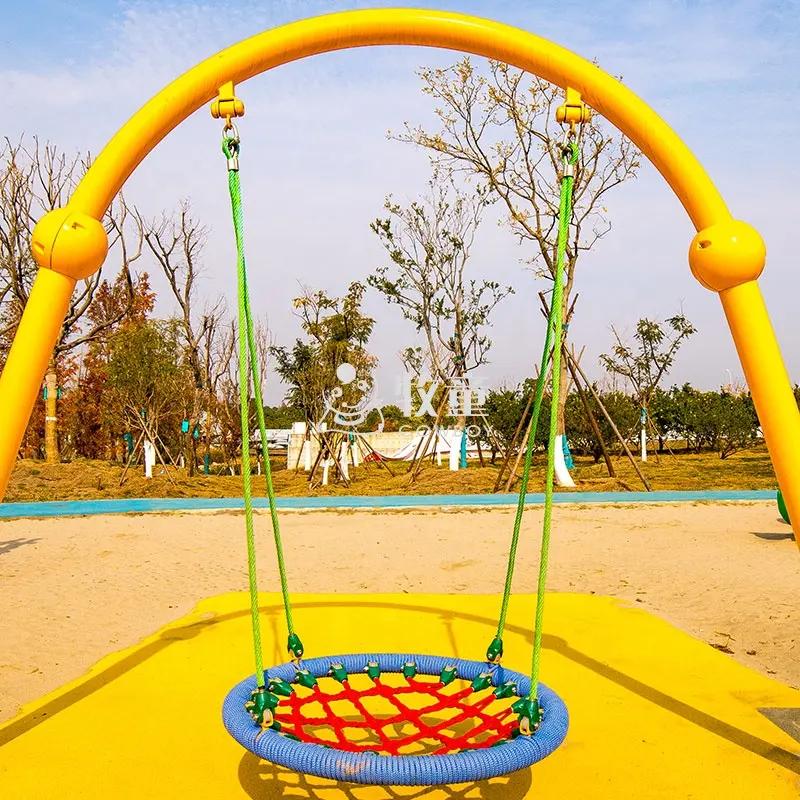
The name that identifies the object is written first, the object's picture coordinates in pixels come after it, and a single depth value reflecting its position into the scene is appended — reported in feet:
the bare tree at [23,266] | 57.26
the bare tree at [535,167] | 45.96
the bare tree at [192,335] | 64.34
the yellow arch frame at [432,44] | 8.69
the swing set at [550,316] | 8.47
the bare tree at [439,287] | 62.28
